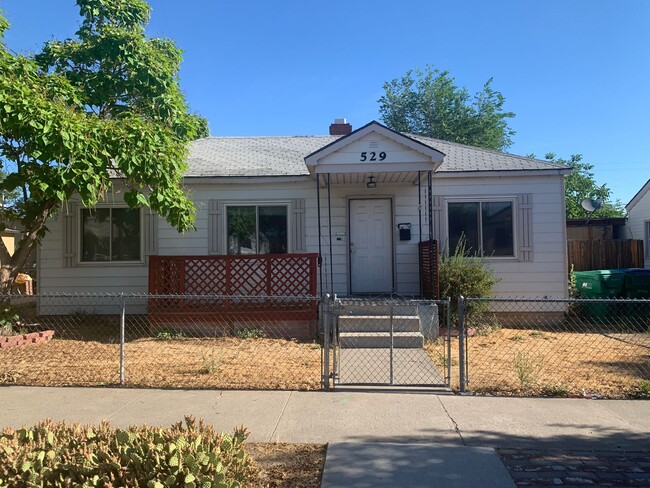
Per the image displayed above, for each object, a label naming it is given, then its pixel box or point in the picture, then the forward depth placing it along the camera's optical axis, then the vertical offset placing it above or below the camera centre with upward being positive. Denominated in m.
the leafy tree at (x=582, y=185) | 38.75 +5.69
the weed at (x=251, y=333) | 9.61 -1.37
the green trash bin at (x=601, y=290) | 11.58 -0.81
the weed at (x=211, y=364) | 6.80 -1.45
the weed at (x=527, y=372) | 6.15 -1.50
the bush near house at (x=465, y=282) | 9.92 -0.45
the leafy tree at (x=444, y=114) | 32.34 +9.72
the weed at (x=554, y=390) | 5.84 -1.55
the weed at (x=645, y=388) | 5.84 -1.53
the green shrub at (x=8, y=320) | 9.04 -1.02
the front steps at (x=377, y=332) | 8.47 -1.25
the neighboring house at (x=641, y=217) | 17.91 +1.47
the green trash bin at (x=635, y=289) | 11.34 -0.78
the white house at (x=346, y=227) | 11.13 +0.76
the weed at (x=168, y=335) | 9.57 -1.40
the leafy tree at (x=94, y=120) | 7.43 +2.28
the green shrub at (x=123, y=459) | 3.11 -1.25
